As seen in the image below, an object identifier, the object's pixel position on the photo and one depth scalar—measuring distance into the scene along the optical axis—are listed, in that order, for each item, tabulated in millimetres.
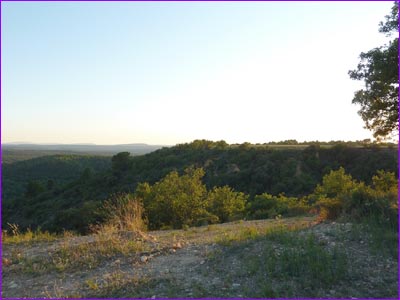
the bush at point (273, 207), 14656
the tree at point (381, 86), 9117
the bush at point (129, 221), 8961
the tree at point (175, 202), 16438
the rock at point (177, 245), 7285
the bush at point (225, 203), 19250
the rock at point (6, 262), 7161
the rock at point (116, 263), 6516
